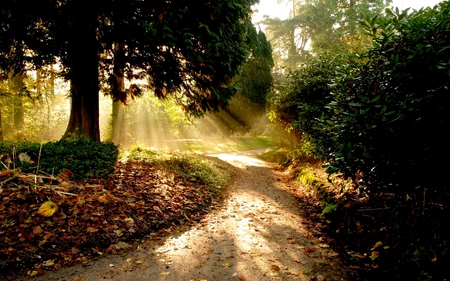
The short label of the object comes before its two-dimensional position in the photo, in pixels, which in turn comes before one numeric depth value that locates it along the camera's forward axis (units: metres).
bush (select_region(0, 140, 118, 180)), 5.14
